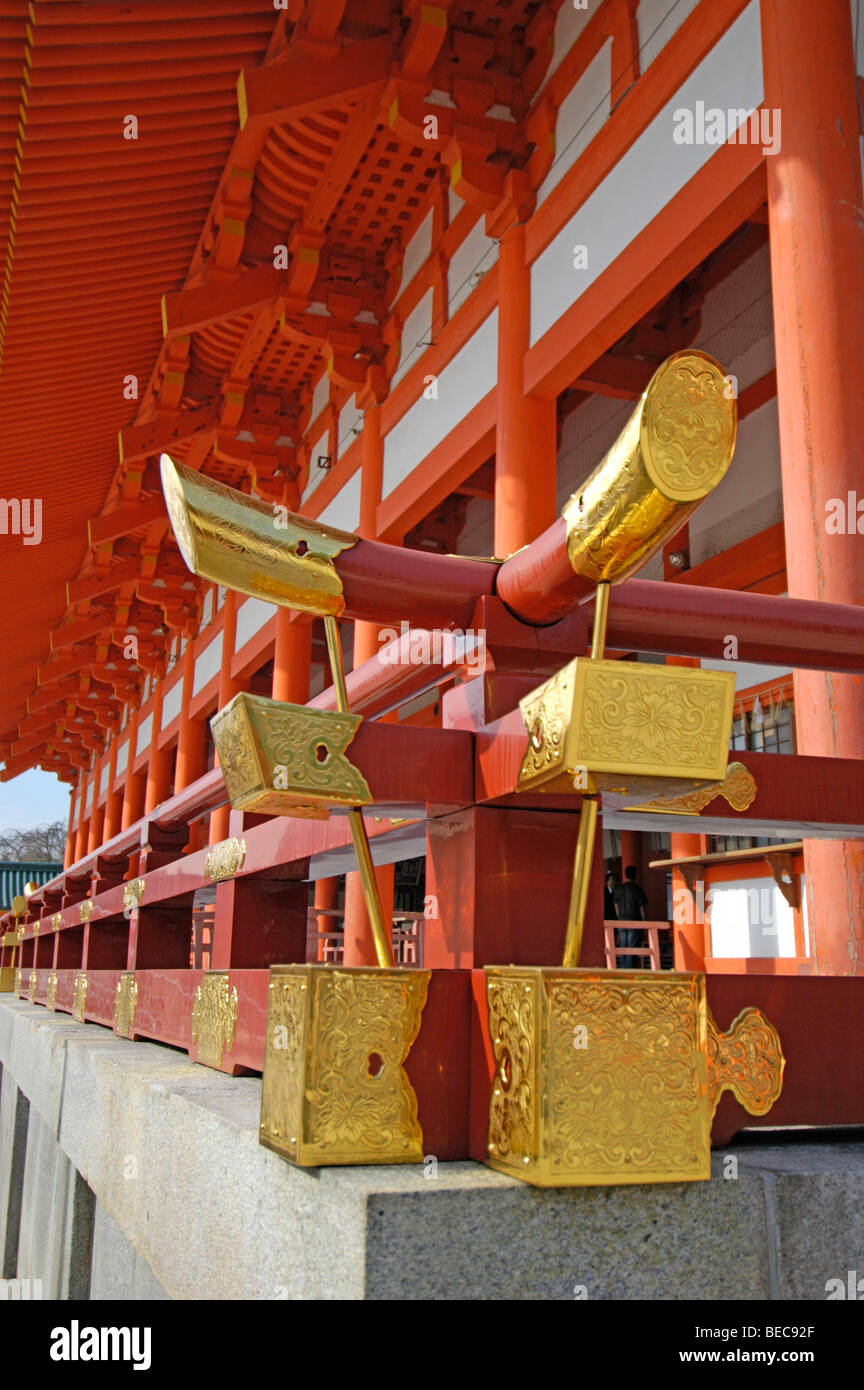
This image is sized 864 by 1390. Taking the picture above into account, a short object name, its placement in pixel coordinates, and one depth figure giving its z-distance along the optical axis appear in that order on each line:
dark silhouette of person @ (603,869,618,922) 7.60
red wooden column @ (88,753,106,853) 16.58
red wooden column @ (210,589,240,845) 8.45
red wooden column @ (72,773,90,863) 17.95
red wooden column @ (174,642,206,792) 10.07
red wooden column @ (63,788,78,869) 19.45
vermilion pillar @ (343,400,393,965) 4.89
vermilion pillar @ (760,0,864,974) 2.07
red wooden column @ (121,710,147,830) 13.56
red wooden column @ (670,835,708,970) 5.94
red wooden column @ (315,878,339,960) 8.57
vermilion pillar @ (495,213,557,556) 3.82
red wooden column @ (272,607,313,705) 6.74
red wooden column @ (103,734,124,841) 15.24
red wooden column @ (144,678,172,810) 11.77
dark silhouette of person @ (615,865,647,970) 7.09
